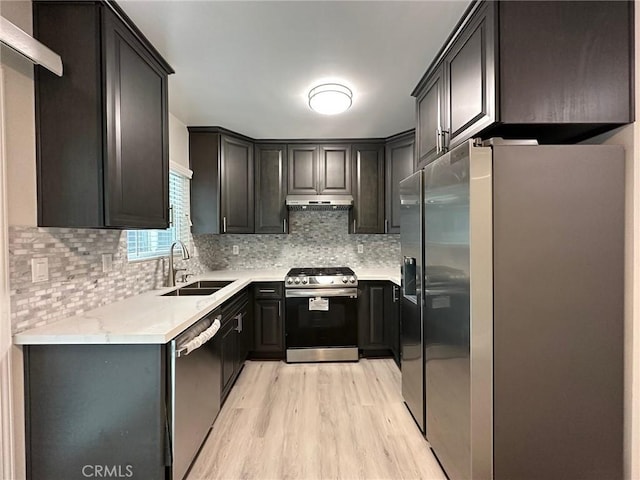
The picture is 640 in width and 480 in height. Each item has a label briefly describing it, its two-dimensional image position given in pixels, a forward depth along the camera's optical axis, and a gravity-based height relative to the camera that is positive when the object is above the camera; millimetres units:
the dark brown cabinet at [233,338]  2225 -875
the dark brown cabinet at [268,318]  3098 -859
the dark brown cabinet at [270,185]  3465 +613
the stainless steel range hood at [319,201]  3293 +398
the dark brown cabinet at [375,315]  3146 -849
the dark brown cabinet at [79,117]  1382 +579
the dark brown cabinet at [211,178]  3102 +631
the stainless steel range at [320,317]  3045 -845
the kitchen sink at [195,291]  2498 -465
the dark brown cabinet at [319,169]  3459 +798
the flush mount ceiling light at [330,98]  2109 +1028
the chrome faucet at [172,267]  2500 -254
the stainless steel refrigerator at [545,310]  1259 -324
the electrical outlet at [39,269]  1361 -147
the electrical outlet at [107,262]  1805 -151
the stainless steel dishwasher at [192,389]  1399 -839
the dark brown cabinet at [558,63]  1284 +762
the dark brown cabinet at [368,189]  3445 +555
